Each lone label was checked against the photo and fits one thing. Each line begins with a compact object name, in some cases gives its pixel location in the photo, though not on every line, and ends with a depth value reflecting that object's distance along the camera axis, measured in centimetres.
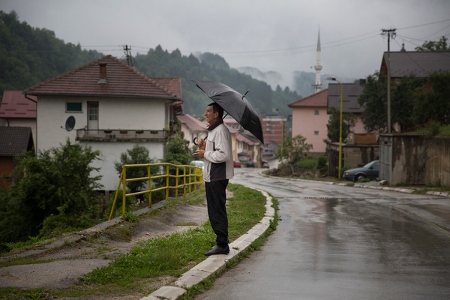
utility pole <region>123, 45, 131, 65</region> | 5421
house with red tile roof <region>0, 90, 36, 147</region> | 6494
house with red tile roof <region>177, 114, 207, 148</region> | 7427
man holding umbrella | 808
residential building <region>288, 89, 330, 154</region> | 8956
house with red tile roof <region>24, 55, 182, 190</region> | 4325
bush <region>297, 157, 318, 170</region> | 6543
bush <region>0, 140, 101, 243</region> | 2202
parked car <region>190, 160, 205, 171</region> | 4184
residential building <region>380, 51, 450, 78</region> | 5834
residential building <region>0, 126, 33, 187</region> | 4678
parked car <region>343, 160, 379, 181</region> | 4397
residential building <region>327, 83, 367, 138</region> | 7819
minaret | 12539
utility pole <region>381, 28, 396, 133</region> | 4691
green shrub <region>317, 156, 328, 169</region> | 6506
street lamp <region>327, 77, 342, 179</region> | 4978
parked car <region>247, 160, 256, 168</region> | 11150
